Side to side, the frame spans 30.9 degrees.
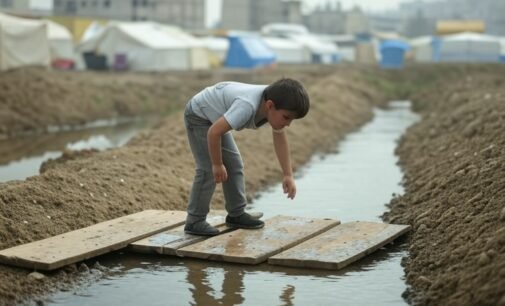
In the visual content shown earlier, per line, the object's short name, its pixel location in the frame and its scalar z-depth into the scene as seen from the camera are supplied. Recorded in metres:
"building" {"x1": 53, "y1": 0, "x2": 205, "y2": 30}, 88.25
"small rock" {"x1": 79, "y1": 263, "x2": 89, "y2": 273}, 7.81
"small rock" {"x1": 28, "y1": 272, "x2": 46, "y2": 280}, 7.30
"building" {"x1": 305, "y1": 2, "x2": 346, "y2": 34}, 130.50
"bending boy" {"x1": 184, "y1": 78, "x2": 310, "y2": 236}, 7.91
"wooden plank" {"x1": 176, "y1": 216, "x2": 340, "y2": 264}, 8.03
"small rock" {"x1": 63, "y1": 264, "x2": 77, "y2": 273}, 7.67
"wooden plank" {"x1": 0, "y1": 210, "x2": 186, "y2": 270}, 7.47
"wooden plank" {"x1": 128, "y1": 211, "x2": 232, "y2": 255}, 8.27
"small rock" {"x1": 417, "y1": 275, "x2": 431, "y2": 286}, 7.23
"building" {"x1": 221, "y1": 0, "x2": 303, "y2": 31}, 114.62
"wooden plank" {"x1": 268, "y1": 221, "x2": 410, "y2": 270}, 7.86
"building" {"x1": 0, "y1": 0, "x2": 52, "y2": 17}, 77.75
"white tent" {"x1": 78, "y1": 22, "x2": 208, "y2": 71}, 44.19
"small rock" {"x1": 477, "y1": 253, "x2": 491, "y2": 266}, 6.75
